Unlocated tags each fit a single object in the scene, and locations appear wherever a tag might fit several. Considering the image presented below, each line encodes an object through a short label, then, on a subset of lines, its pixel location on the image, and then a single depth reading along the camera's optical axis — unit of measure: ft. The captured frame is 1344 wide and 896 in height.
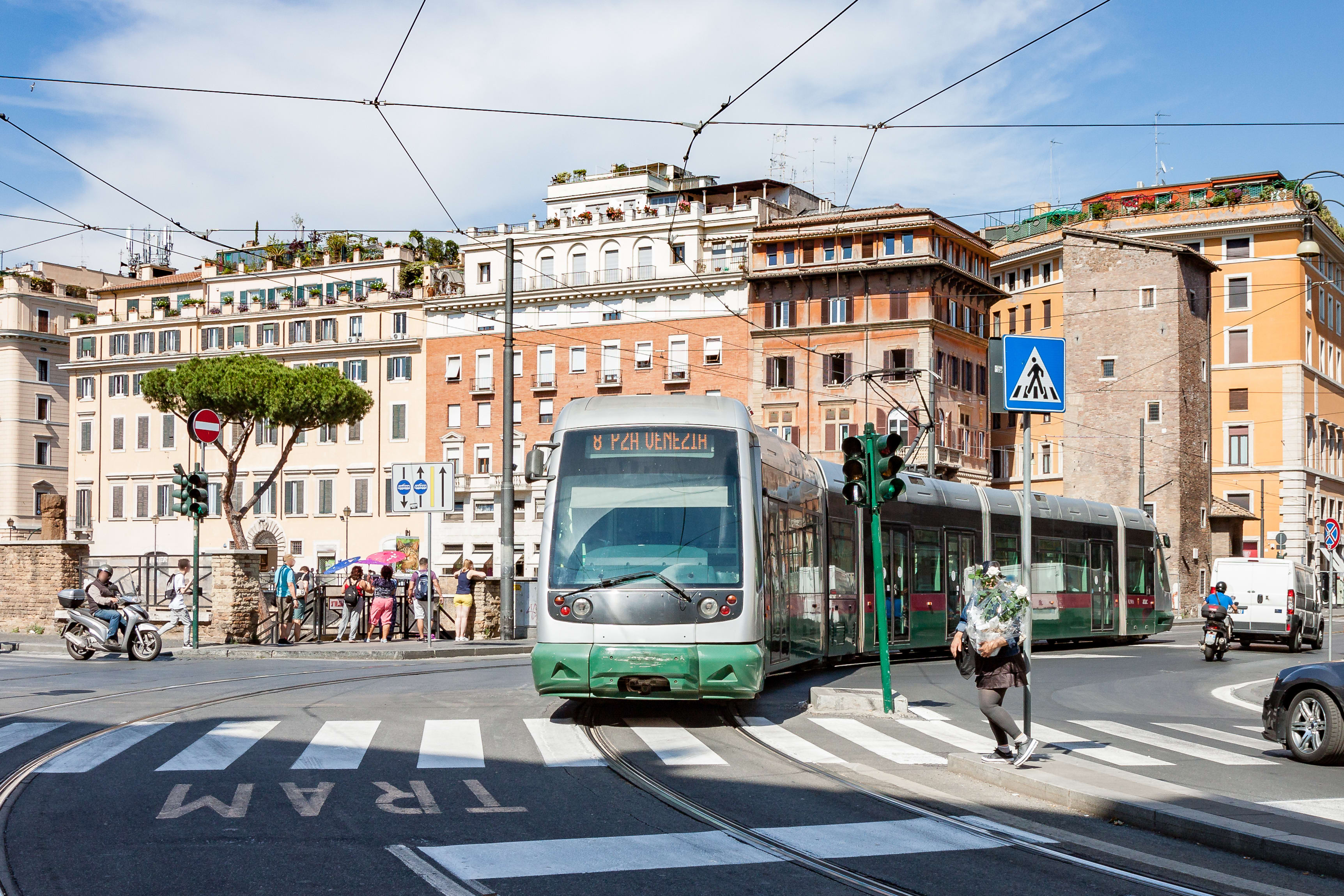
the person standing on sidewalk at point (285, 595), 91.20
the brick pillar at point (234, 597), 86.94
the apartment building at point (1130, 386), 231.09
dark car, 39.01
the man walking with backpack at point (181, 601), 93.35
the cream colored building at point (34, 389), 282.97
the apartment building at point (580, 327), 222.07
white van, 111.04
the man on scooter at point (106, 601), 76.66
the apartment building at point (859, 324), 212.02
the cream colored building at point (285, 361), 239.50
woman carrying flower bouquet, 35.29
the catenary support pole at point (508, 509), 92.53
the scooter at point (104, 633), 76.43
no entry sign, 88.07
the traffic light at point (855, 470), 47.91
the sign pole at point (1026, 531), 35.96
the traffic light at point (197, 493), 85.87
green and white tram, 42.34
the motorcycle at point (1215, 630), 92.38
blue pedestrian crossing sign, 39.27
